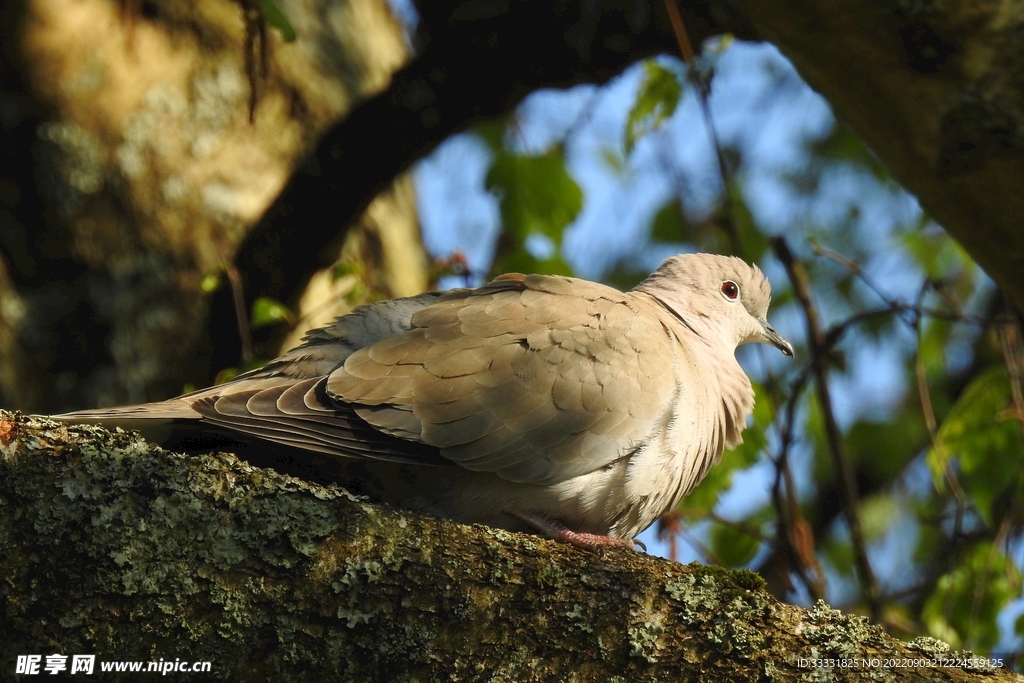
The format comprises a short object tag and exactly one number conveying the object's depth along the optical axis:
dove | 5.89
